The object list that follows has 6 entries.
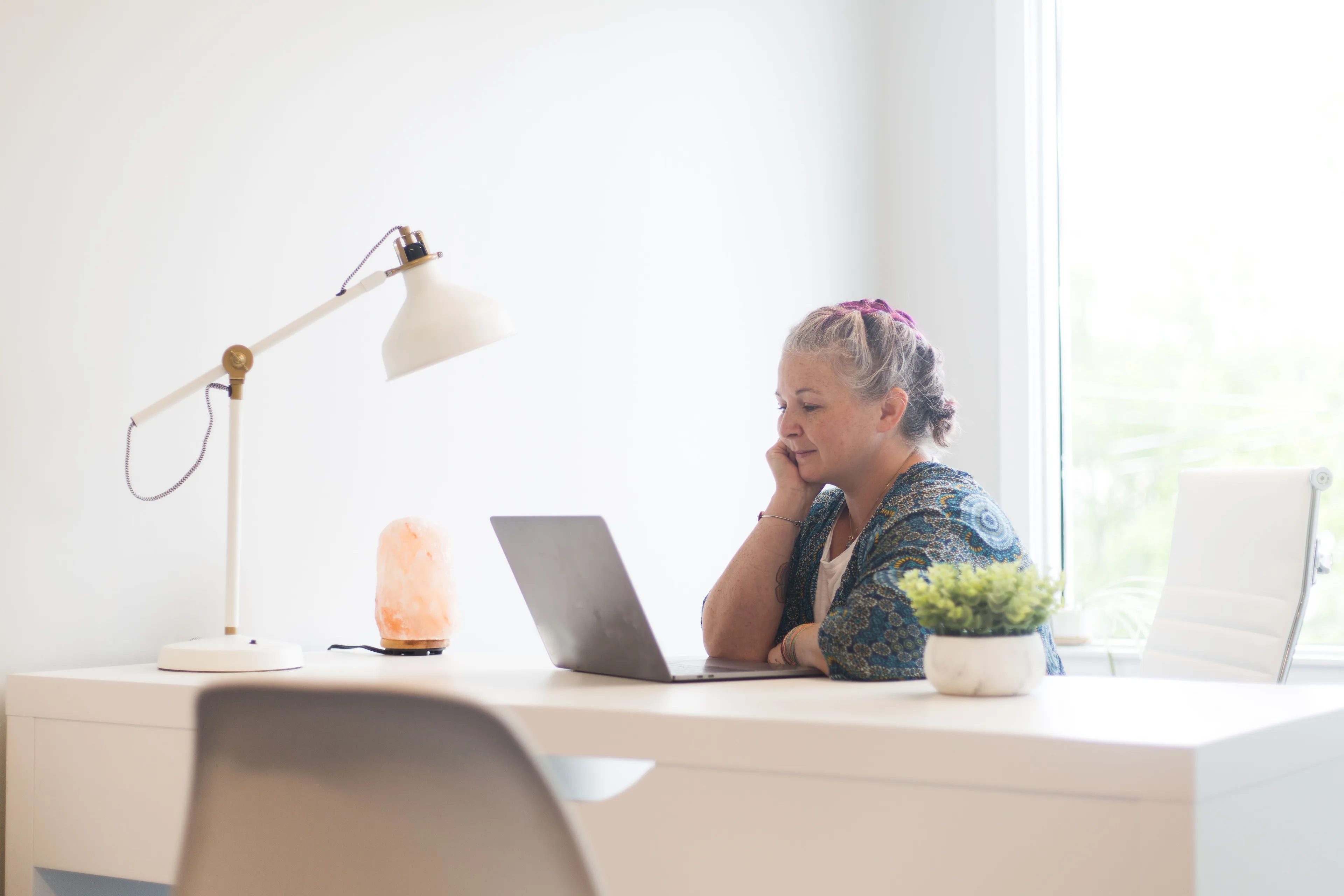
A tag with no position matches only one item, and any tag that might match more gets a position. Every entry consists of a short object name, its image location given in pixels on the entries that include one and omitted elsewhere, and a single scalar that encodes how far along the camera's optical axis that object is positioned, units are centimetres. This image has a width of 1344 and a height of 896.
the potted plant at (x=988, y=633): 118
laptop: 135
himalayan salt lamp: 175
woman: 164
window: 287
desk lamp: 156
